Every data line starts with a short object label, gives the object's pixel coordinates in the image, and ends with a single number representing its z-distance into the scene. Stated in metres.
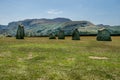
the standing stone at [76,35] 27.59
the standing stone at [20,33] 27.11
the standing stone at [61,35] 30.13
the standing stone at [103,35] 25.65
